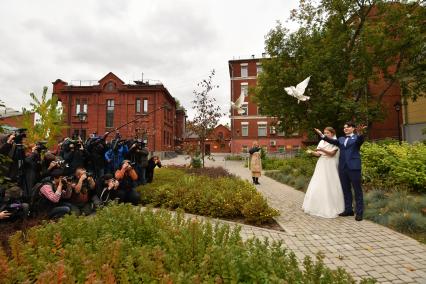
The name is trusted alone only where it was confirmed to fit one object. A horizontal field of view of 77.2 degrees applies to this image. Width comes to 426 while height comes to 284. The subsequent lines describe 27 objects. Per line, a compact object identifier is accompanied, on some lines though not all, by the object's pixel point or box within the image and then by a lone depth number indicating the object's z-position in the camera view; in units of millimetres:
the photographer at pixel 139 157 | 9664
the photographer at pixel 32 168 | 6305
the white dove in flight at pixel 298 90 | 10594
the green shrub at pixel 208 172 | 13448
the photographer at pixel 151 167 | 11115
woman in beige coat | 13273
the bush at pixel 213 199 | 6422
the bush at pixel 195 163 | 17708
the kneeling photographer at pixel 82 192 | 6379
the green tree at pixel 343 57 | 16438
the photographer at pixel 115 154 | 9227
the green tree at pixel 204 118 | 16125
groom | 6621
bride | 7079
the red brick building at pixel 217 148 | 54225
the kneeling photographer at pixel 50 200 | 5719
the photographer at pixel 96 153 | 8250
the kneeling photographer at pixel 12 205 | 5016
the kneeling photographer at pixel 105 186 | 7254
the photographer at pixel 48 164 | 6504
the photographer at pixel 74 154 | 7809
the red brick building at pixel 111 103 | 38000
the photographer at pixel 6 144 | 5446
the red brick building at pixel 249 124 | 43594
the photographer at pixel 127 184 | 7508
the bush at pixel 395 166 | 8477
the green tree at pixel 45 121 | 13016
